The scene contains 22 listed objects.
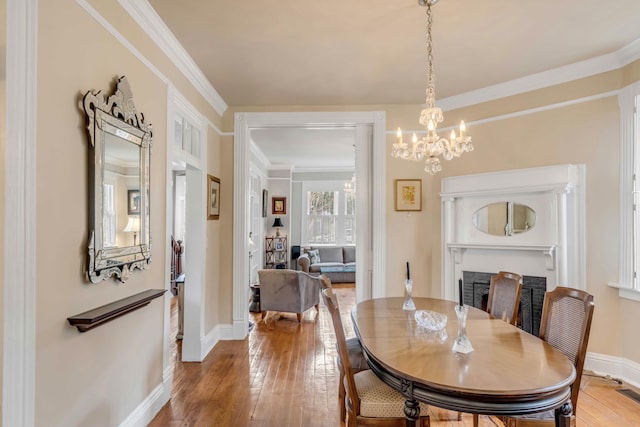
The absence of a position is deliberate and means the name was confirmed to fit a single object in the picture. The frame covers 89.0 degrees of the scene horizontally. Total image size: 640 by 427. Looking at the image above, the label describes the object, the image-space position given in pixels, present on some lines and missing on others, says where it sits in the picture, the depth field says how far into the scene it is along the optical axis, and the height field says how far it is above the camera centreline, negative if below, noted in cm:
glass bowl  192 -62
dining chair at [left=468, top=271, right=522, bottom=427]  225 -59
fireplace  321 -85
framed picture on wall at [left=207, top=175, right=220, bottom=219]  355 +21
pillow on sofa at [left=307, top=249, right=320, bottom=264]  774 -97
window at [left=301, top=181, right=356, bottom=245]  850 +0
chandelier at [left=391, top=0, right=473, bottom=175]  221 +51
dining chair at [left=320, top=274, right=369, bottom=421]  221 -102
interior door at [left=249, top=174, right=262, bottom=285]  661 -15
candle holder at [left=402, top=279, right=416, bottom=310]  242 -65
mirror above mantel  333 -2
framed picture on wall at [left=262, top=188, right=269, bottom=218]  784 +34
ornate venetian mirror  167 +18
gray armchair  448 -104
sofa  749 -112
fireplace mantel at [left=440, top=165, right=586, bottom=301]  305 -13
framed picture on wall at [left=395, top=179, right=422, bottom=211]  396 +26
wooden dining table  126 -67
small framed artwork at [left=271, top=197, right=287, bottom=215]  826 +27
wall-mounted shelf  155 -51
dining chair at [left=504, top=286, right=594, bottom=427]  152 -60
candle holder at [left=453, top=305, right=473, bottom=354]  156 -60
